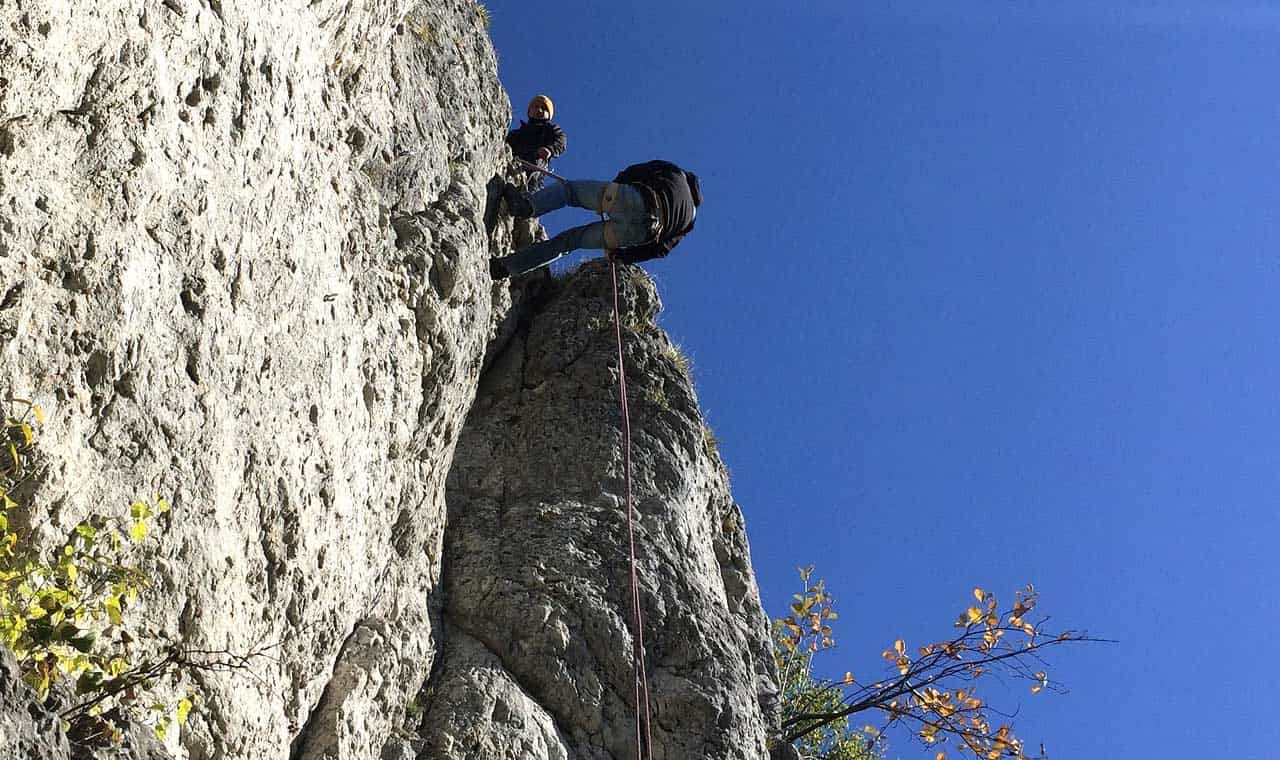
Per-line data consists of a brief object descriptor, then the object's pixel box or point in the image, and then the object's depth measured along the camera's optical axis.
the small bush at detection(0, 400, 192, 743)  4.71
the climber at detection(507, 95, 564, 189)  12.36
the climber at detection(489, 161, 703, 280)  10.51
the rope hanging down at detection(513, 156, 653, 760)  8.07
